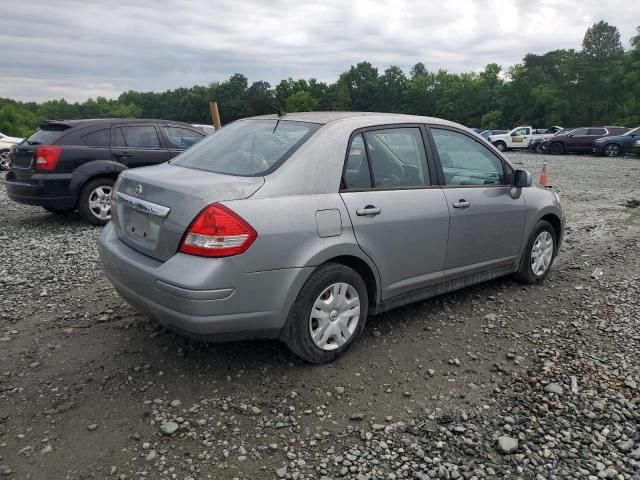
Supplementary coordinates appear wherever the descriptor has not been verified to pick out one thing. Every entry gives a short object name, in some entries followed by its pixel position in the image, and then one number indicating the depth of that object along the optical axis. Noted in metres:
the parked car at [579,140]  26.64
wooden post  8.83
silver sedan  2.94
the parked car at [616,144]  25.25
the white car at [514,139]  33.67
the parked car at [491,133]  35.61
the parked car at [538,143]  29.97
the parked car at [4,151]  16.08
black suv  7.52
